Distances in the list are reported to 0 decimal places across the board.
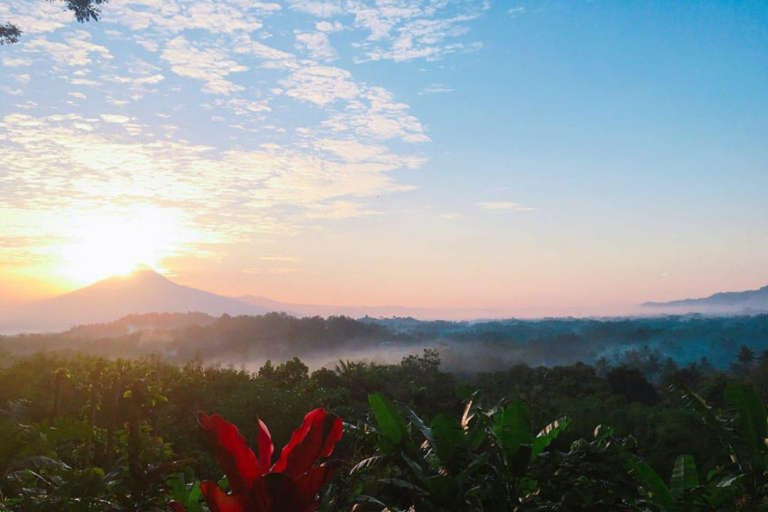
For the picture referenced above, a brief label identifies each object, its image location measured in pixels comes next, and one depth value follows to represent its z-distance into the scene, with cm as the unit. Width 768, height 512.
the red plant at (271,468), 179
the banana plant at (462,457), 292
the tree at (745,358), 6126
